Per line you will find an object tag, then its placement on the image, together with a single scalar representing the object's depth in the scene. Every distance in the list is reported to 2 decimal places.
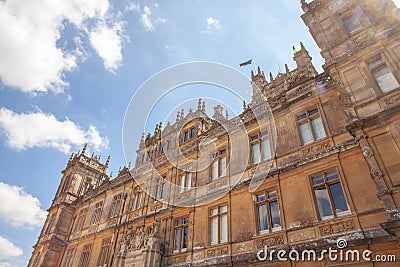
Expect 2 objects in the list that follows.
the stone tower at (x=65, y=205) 22.88
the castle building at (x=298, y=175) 9.37
